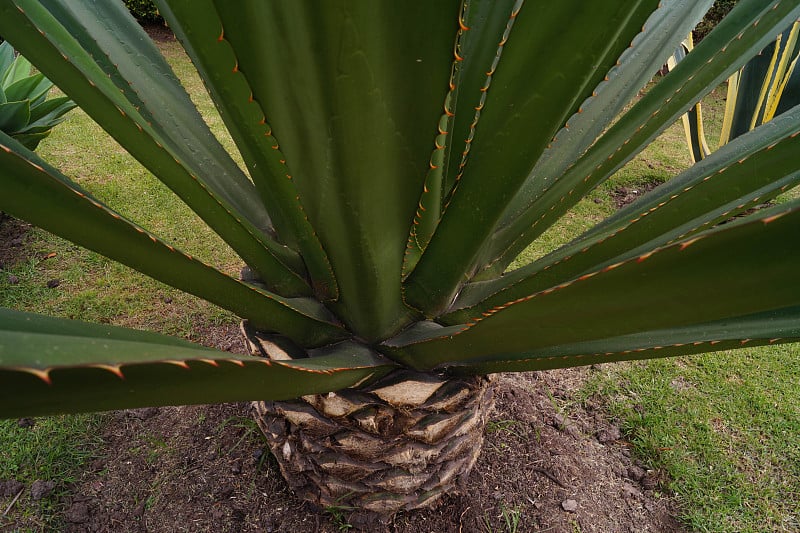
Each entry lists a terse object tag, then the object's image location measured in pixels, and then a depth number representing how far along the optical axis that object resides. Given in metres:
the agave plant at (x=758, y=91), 2.38
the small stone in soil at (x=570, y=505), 1.43
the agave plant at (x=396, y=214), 0.50
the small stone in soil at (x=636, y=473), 1.56
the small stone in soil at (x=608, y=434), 1.66
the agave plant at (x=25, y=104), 2.04
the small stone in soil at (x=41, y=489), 1.39
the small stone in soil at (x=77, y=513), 1.35
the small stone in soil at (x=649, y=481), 1.54
